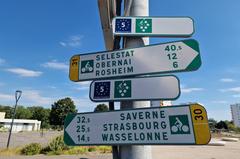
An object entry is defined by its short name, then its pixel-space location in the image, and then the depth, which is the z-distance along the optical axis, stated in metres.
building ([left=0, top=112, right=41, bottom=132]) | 62.88
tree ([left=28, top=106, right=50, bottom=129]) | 79.41
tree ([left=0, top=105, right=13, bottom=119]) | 87.12
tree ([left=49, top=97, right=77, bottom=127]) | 66.75
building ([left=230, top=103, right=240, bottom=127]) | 74.62
